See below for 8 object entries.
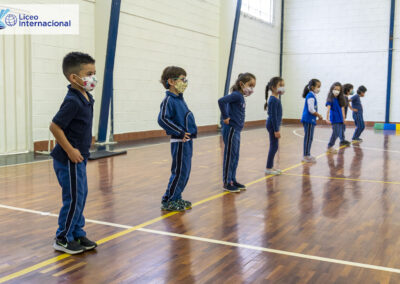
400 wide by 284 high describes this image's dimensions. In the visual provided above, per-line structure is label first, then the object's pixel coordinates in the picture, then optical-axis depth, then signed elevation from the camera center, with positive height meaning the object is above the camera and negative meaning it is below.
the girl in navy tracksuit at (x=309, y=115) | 7.81 -0.20
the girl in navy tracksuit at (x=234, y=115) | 5.34 -0.16
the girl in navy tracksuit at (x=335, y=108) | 9.45 -0.08
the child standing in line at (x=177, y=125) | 4.31 -0.23
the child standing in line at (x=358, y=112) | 11.09 -0.18
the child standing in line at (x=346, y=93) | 10.60 +0.27
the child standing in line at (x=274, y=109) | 6.29 -0.09
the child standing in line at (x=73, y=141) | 3.06 -0.30
